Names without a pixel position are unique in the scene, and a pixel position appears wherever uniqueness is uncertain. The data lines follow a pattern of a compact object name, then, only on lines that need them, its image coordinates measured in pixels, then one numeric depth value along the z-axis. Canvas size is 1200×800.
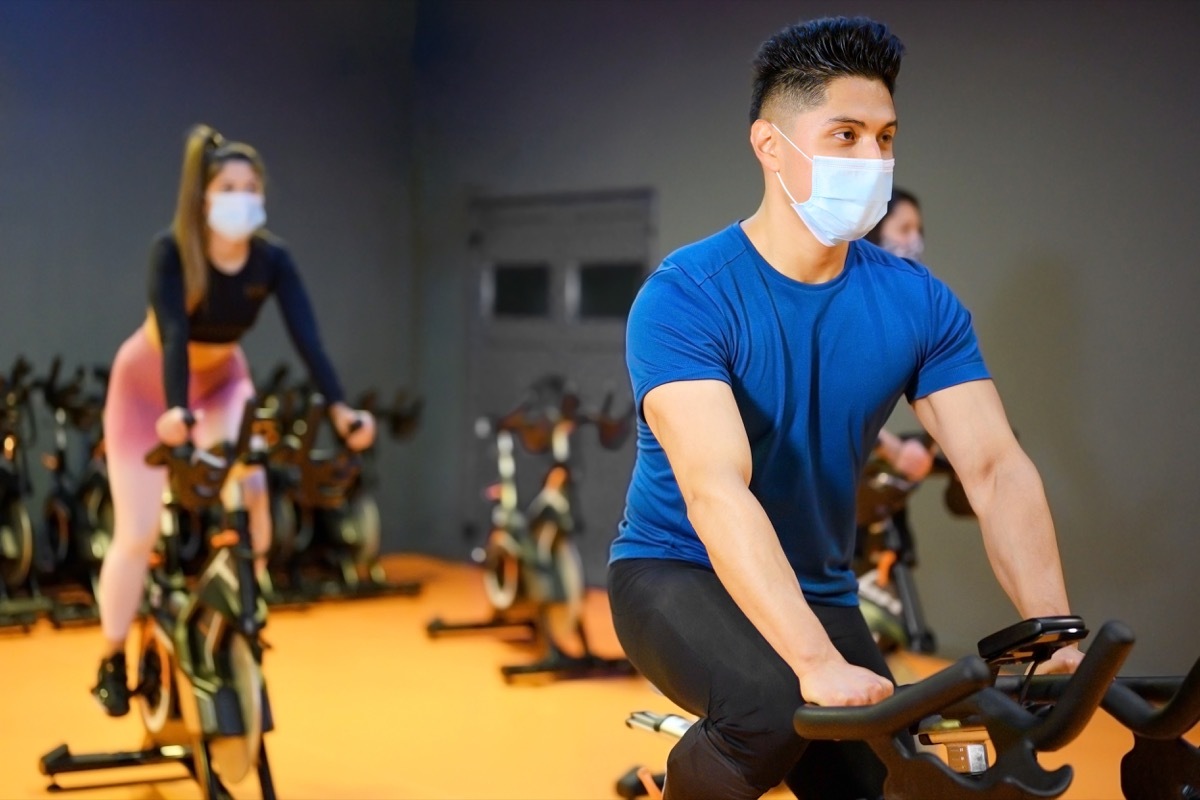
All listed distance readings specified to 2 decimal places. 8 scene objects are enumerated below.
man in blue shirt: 2.07
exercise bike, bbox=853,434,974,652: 4.36
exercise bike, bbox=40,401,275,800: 3.42
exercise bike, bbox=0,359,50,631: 5.76
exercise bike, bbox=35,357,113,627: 6.04
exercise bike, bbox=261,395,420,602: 6.04
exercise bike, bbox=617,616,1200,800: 1.56
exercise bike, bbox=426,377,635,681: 5.22
